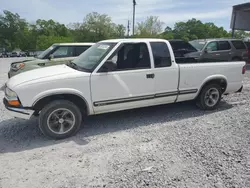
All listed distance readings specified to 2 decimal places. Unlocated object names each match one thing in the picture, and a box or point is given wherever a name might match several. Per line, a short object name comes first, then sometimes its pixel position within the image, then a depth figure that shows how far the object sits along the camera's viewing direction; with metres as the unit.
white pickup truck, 3.61
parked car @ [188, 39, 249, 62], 10.60
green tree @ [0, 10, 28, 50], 65.11
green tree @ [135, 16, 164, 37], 49.21
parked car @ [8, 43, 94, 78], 7.59
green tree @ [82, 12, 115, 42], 53.19
